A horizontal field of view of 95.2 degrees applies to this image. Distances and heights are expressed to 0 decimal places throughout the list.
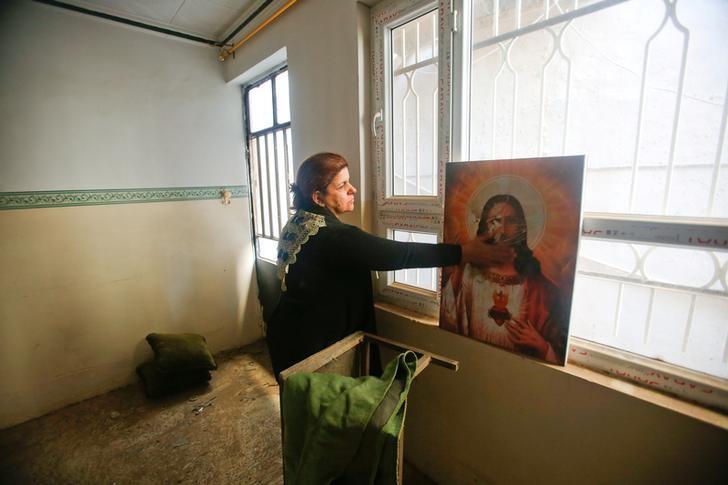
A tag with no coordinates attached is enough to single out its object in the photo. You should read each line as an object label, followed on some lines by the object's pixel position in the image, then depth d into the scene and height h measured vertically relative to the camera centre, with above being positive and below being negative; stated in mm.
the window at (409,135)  1404 +240
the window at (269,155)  2578 +291
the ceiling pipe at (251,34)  1922 +1062
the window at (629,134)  859 +155
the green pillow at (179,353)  2305 -1138
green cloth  797 -579
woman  1155 -259
